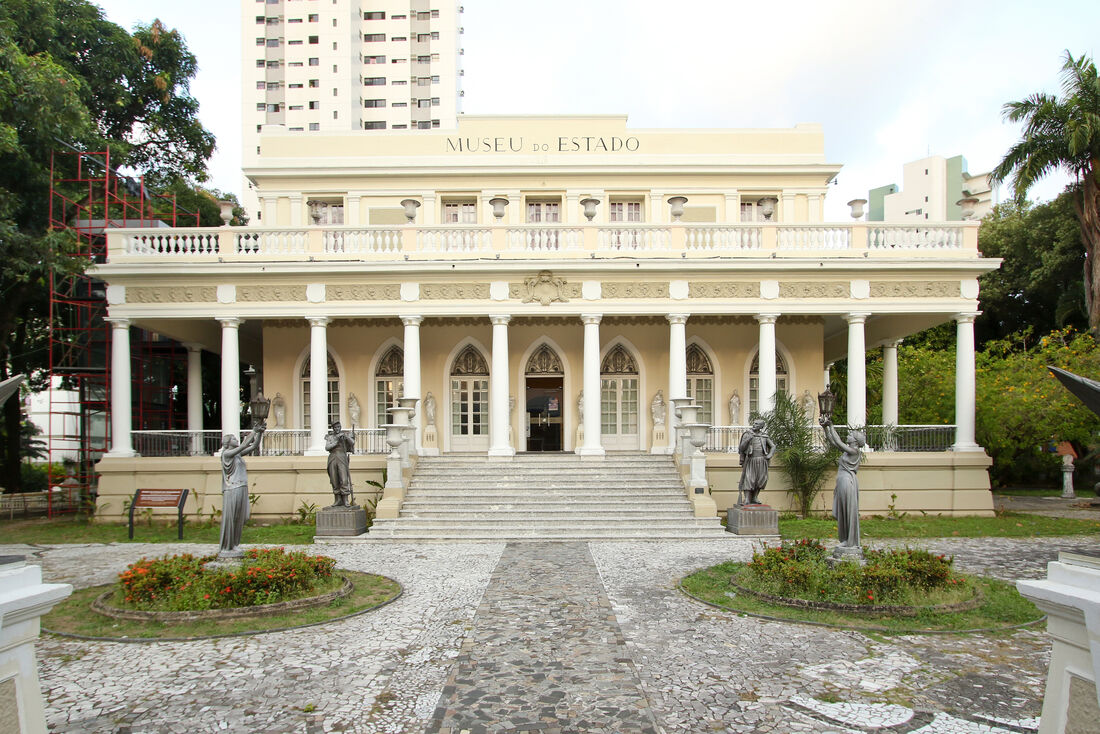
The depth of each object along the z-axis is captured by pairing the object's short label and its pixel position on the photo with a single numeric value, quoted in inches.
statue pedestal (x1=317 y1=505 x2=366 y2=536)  512.1
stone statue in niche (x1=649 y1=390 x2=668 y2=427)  717.9
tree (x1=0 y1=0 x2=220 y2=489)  627.8
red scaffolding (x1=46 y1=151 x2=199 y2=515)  743.1
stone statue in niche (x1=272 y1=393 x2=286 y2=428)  730.2
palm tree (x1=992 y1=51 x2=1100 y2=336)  709.3
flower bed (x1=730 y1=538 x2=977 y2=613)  306.7
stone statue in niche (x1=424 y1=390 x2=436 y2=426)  711.7
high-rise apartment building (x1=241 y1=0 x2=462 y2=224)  2128.4
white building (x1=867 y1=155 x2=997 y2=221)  1918.1
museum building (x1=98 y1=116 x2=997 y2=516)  644.1
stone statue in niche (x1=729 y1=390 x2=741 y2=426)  733.3
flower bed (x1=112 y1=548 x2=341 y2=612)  308.2
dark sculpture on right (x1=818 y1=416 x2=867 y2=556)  354.6
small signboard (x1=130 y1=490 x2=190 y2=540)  539.8
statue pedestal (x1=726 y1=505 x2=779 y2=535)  520.7
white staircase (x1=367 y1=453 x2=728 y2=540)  522.6
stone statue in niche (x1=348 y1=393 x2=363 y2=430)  730.8
